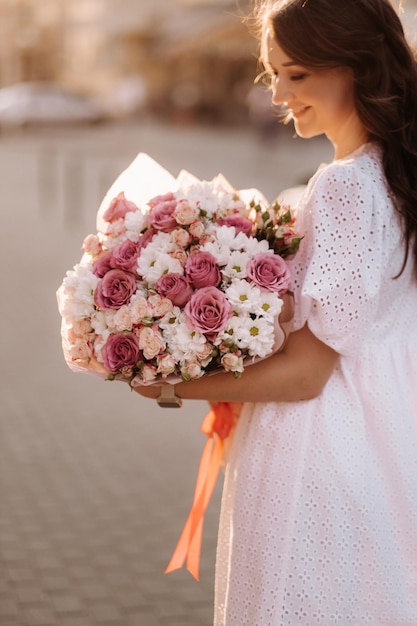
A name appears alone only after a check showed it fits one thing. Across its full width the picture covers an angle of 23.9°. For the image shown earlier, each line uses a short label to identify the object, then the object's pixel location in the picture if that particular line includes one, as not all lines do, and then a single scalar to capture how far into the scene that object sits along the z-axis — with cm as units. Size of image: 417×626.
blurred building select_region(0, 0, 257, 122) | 3391
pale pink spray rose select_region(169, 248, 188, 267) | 203
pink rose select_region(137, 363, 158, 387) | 196
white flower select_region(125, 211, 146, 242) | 210
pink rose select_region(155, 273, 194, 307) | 199
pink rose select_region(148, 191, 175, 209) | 218
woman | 198
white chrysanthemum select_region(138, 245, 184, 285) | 201
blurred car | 2884
